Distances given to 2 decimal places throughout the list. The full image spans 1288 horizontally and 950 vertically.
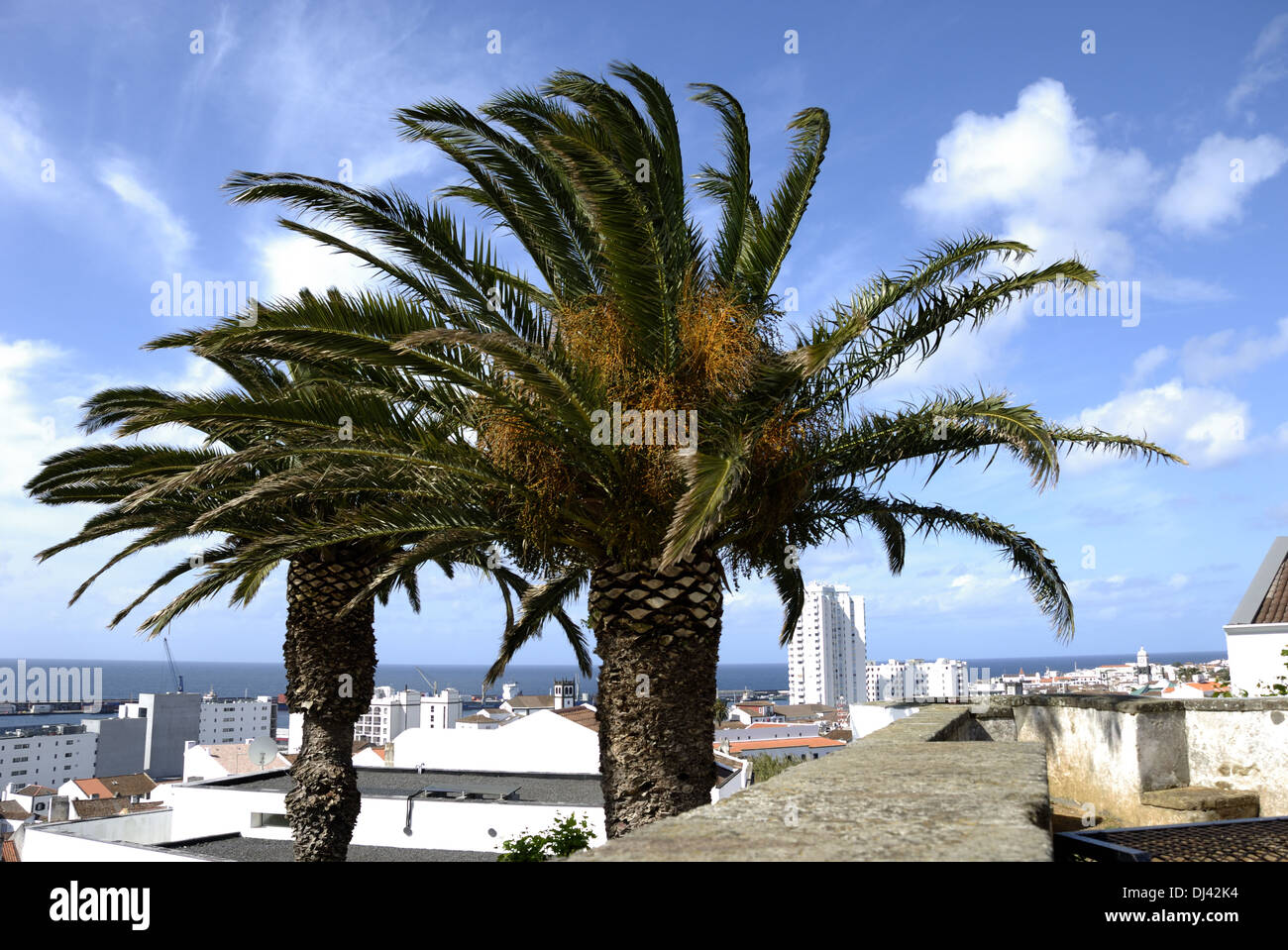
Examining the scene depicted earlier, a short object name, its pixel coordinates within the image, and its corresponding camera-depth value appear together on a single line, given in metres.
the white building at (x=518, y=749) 33.00
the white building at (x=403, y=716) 105.90
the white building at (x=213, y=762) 61.19
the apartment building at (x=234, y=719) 181.12
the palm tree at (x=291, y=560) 11.05
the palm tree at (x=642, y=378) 6.83
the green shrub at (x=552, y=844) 9.70
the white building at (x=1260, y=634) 18.52
